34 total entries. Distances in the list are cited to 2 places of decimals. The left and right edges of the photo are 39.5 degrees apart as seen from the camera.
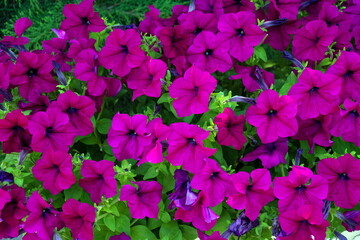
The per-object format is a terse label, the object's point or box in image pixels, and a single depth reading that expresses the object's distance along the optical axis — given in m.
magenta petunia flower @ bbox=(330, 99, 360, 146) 1.25
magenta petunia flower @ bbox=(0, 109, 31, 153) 1.22
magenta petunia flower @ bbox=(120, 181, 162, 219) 1.21
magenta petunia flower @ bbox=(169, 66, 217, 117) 1.24
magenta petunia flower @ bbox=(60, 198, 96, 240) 1.19
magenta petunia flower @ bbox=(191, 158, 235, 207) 1.17
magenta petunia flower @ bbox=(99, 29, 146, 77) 1.34
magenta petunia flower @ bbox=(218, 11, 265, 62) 1.38
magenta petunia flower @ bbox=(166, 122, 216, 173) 1.17
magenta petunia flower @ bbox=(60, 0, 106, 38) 1.53
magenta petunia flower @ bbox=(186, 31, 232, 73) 1.37
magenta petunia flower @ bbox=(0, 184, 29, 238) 1.25
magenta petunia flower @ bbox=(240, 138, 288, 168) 1.26
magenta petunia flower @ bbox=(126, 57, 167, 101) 1.30
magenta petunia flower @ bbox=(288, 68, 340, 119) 1.24
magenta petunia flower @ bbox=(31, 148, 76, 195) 1.20
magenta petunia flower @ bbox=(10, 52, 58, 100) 1.36
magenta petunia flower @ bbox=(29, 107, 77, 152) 1.22
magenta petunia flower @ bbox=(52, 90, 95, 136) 1.27
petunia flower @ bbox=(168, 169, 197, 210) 1.19
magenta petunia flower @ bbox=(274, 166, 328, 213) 1.16
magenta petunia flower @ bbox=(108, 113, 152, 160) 1.21
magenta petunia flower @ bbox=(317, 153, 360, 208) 1.20
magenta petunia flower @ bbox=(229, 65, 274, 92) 1.38
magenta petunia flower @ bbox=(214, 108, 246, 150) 1.24
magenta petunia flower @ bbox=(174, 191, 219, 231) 1.21
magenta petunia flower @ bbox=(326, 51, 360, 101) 1.28
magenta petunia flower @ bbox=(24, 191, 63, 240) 1.20
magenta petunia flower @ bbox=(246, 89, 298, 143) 1.21
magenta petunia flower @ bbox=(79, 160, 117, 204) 1.21
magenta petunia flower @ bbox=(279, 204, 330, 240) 1.14
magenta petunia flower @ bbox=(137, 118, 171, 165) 1.17
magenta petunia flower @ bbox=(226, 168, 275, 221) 1.18
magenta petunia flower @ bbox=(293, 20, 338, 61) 1.40
